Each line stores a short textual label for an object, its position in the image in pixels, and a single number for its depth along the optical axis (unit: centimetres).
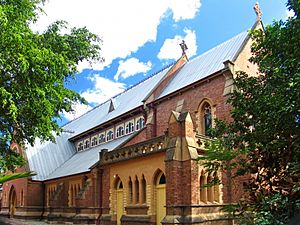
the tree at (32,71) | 1131
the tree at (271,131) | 590
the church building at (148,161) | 1564
